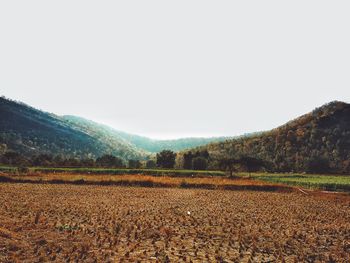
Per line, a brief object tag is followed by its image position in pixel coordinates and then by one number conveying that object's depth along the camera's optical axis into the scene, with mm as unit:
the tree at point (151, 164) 118550
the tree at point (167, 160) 110875
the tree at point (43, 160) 98750
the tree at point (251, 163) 90562
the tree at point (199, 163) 101938
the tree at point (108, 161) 115538
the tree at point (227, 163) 78375
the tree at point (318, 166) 96750
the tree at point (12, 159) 99600
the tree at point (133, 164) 105925
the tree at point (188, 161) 107569
